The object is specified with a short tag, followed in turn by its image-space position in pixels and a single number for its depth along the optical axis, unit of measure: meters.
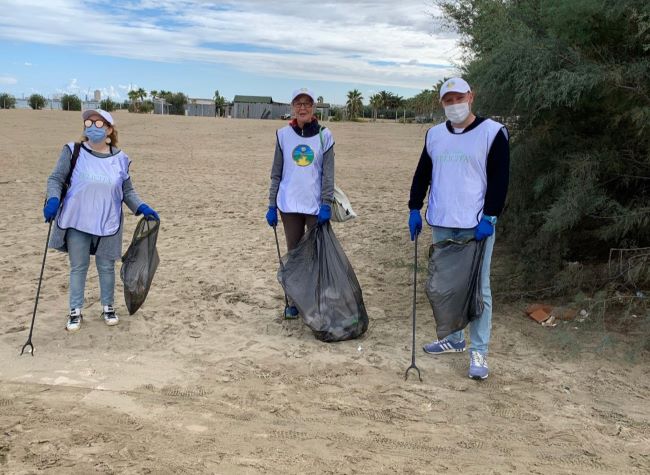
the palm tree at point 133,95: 69.11
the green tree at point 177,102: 65.00
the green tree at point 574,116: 4.62
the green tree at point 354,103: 64.38
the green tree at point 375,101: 70.86
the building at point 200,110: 63.31
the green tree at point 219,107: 64.25
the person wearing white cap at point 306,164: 4.74
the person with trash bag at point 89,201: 4.57
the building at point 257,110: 61.09
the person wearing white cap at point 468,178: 3.91
